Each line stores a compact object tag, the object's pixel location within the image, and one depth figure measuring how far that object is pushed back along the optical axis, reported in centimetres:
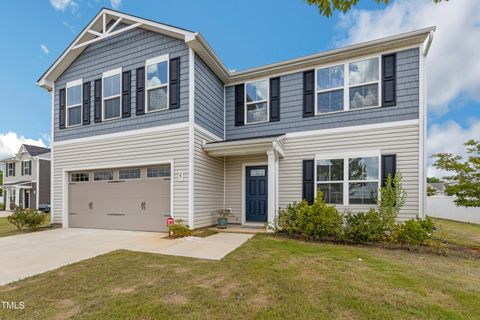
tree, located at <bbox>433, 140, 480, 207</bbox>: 726
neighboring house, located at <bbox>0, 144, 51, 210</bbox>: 2172
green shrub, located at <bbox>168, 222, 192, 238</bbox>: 721
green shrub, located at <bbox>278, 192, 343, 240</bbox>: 664
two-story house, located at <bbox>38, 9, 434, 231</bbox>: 758
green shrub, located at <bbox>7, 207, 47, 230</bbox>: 902
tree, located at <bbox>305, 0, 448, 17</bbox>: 339
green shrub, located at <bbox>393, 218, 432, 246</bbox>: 589
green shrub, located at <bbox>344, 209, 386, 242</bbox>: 631
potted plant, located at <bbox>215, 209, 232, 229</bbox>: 859
